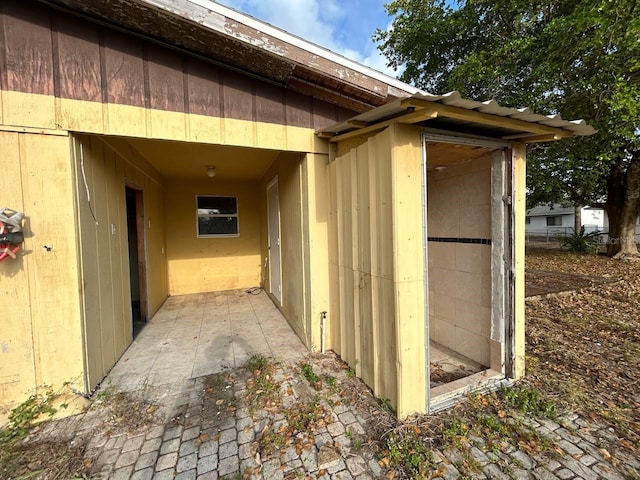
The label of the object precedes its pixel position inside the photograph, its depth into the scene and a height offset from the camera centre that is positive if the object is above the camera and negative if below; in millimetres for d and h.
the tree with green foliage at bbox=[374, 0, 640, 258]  4887 +3344
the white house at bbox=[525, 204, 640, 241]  25703 +299
